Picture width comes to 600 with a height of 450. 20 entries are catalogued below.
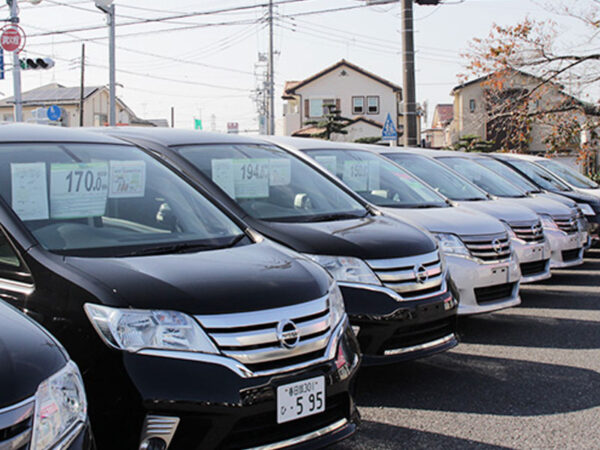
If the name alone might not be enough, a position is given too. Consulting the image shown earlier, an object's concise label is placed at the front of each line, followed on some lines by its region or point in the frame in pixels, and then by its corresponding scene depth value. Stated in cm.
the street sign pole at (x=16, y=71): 1711
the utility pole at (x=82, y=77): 4072
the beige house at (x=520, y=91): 1633
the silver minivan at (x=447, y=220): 583
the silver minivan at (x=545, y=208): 891
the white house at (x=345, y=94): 4819
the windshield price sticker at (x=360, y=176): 673
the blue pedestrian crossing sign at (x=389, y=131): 1466
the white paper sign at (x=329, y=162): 657
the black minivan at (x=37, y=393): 190
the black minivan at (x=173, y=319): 267
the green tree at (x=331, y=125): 3353
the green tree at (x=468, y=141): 2822
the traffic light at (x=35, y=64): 1872
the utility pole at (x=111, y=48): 2084
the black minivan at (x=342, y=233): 434
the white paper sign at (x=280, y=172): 539
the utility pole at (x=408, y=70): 1357
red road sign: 1641
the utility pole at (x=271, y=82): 3544
